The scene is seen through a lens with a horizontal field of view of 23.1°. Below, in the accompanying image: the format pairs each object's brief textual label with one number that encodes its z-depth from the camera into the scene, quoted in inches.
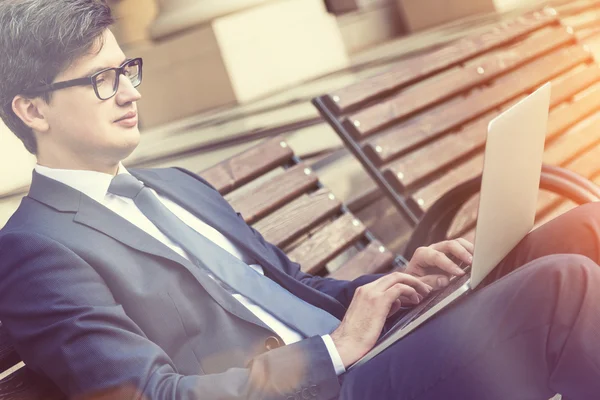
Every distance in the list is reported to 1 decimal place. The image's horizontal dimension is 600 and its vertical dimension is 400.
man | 73.5
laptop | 73.4
